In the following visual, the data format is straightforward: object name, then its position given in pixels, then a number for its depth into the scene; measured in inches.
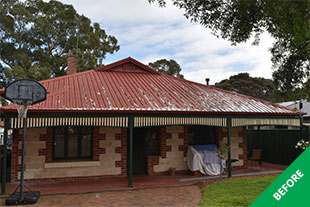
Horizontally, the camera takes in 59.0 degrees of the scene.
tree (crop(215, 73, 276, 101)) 1793.8
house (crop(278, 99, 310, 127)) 919.7
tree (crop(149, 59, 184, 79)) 2039.9
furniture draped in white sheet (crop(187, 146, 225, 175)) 430.3
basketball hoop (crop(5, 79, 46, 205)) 282.8
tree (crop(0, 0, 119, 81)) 1011.3
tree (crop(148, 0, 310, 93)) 260.2
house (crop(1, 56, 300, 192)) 351.6
